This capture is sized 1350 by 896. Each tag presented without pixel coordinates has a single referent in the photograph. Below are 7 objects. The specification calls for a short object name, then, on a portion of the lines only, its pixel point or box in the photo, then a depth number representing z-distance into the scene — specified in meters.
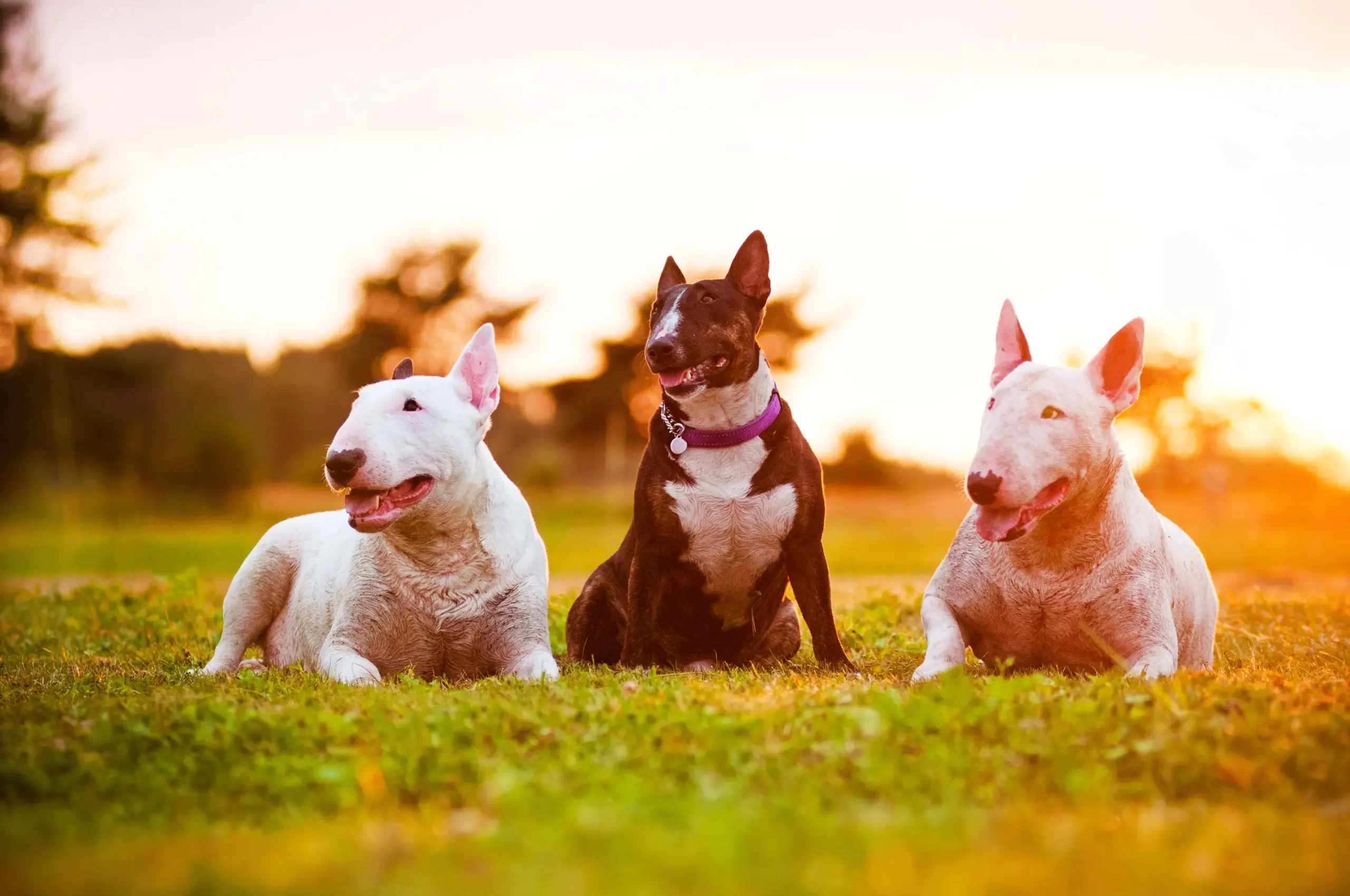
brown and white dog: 6.49
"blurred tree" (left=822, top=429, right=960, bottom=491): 37.53
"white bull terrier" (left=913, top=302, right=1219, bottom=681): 5.61
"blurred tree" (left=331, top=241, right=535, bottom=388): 41.03
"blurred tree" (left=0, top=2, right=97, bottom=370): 29.81
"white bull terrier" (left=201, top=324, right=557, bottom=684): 5.88
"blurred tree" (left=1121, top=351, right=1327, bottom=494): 34.97
